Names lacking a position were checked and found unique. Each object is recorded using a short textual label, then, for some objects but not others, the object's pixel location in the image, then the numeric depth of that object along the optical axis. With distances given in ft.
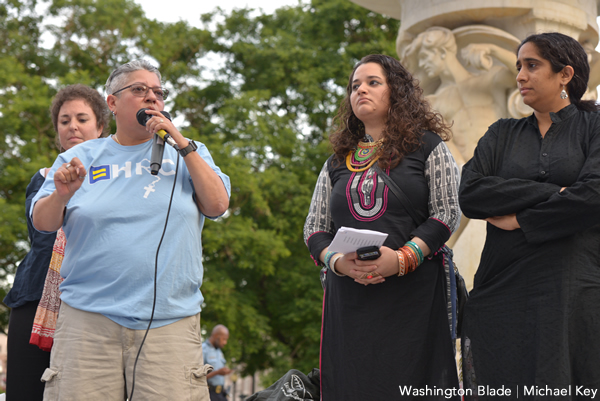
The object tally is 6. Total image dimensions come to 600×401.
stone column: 18.62
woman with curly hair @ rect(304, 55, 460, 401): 9.84
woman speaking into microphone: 8.72
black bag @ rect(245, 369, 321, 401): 11.54
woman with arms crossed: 8.74
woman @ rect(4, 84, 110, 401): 10.82
